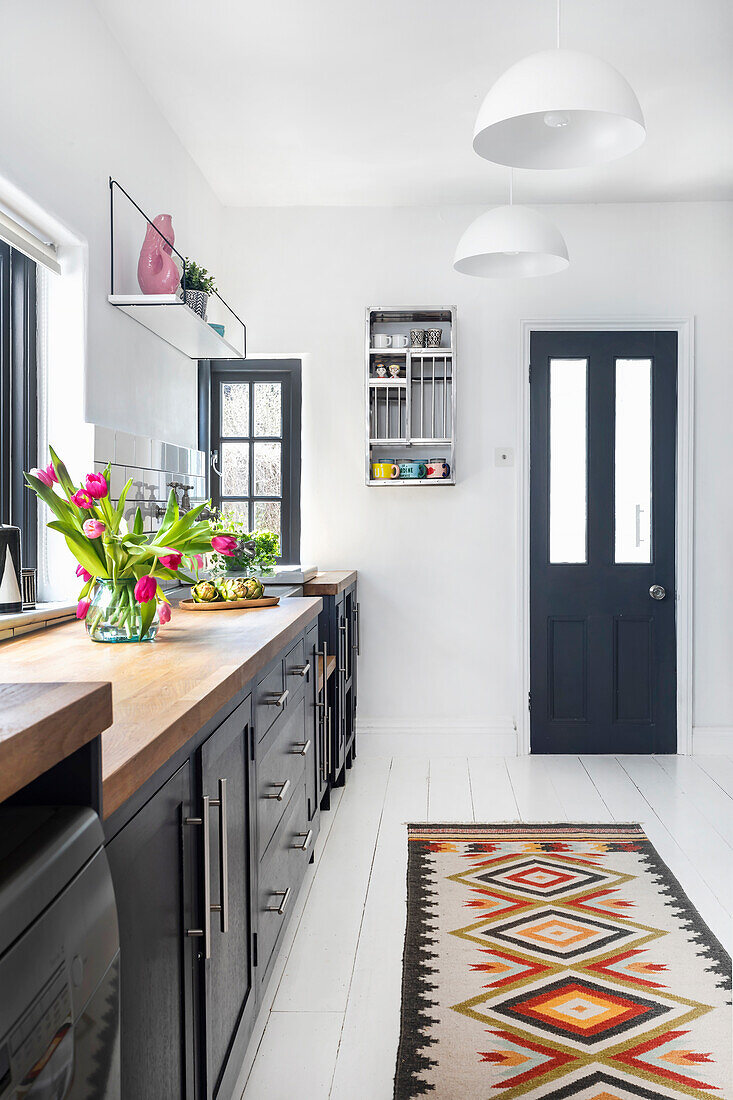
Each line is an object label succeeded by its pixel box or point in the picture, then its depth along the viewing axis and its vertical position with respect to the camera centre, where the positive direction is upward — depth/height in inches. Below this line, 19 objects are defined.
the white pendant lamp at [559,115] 76.7 +37.9
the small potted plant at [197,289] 132.2 +37.2
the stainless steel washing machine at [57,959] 22.3 -11.5
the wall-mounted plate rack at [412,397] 176.6 +27.9
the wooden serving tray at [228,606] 113.6 -8.5
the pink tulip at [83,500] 82.5 +3.5
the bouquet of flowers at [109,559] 80.7 -1.8
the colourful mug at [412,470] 177.3 +13.2
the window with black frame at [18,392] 99.9 +16.7
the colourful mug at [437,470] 177.6 +13.2
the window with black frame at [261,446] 183.2 +18.8
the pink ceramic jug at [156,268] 120.6 +36.2
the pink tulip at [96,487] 81.5 +4.7
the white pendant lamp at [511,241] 126.0 +42.2
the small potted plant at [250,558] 133.3 -3.0
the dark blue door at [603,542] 180.7 -1.1
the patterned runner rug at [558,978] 73.4 -43.8
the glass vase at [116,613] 82.1 -6.8
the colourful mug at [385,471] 177.2 +13.1
